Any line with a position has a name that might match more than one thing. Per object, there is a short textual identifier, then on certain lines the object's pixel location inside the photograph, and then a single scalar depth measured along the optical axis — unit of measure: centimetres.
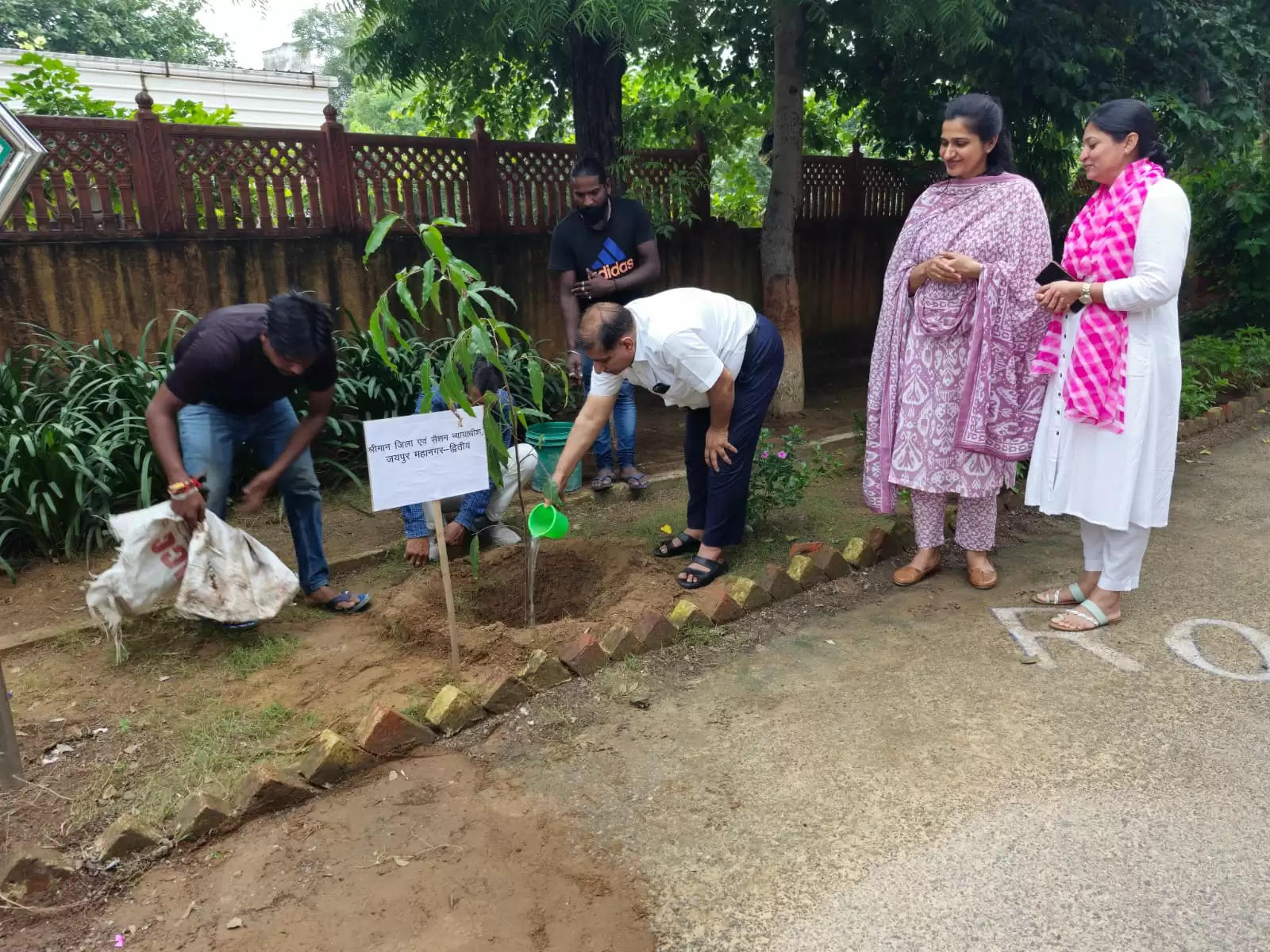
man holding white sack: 314
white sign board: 293
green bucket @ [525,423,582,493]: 483
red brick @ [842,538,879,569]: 407
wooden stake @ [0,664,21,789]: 255
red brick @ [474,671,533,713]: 294
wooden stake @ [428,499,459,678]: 307
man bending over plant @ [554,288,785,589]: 338
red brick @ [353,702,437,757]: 269
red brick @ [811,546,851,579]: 394
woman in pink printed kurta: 347
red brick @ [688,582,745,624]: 354
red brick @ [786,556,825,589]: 387
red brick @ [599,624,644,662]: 324
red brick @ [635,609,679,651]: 332
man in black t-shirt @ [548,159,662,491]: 496
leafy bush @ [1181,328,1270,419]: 692
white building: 1243
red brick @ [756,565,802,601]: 375
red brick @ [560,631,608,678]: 312
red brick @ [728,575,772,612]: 364
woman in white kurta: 309
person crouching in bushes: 378
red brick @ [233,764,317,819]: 246
